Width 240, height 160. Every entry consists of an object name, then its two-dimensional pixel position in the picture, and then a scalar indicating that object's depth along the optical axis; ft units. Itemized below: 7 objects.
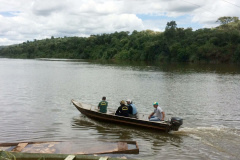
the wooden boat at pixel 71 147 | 31.17
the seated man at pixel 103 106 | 49.98
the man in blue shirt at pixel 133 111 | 47.57
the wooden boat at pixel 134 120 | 41.47
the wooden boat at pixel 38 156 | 23.89
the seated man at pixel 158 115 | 43.98
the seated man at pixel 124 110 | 46.73
